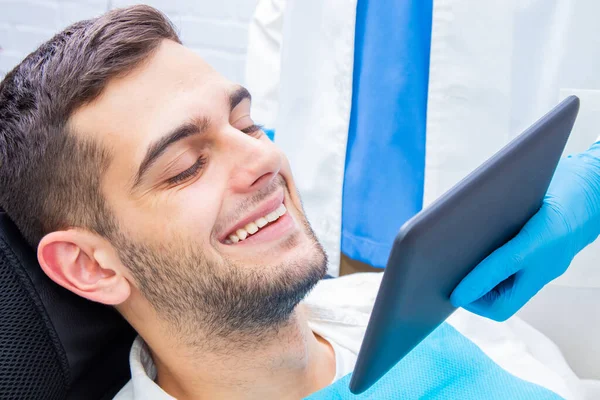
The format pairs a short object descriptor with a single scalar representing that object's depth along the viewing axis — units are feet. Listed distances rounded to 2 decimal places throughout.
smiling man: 2.54
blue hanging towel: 2.95
